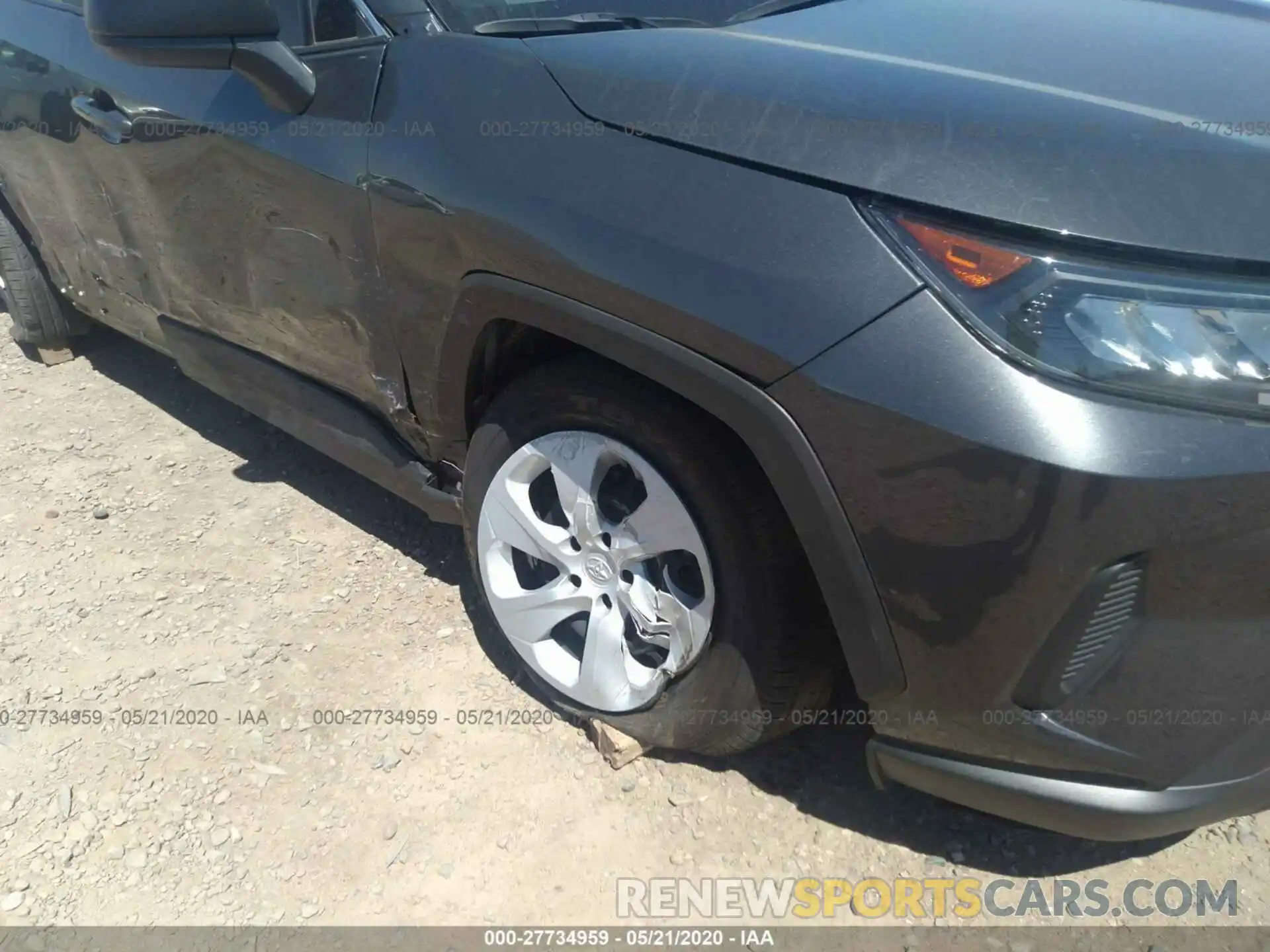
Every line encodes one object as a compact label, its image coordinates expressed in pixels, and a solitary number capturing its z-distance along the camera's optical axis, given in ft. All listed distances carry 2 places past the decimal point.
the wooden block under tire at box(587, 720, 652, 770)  7.29
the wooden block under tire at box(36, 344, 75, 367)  13.94
